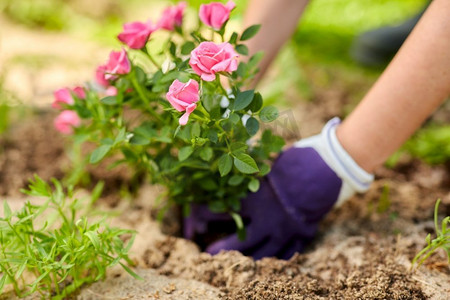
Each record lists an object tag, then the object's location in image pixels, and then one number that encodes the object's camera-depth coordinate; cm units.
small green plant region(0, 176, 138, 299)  94
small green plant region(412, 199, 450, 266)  95
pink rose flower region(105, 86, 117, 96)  104
